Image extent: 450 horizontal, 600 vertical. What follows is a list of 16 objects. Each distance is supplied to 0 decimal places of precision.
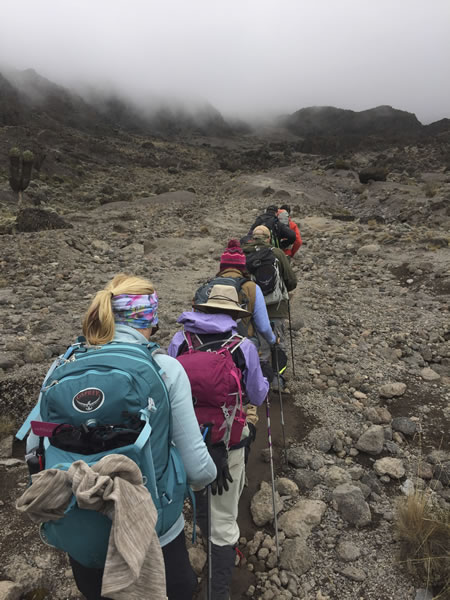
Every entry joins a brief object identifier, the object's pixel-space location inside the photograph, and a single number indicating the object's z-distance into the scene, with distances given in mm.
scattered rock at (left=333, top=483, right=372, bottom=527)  3051
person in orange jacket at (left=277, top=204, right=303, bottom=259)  6000
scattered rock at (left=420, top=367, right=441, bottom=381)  5211
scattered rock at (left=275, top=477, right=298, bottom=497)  3422
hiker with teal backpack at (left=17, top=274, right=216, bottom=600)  1271
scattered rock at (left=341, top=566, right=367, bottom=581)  2615
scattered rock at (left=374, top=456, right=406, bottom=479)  3508
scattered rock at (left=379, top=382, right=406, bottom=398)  4848
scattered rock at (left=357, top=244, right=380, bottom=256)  11125
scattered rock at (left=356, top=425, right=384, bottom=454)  3854
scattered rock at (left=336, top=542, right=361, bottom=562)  2764
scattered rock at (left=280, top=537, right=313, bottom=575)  2738
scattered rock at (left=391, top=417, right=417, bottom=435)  4113
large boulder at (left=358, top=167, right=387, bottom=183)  27734
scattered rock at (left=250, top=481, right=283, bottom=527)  3148
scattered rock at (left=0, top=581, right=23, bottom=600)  2369
